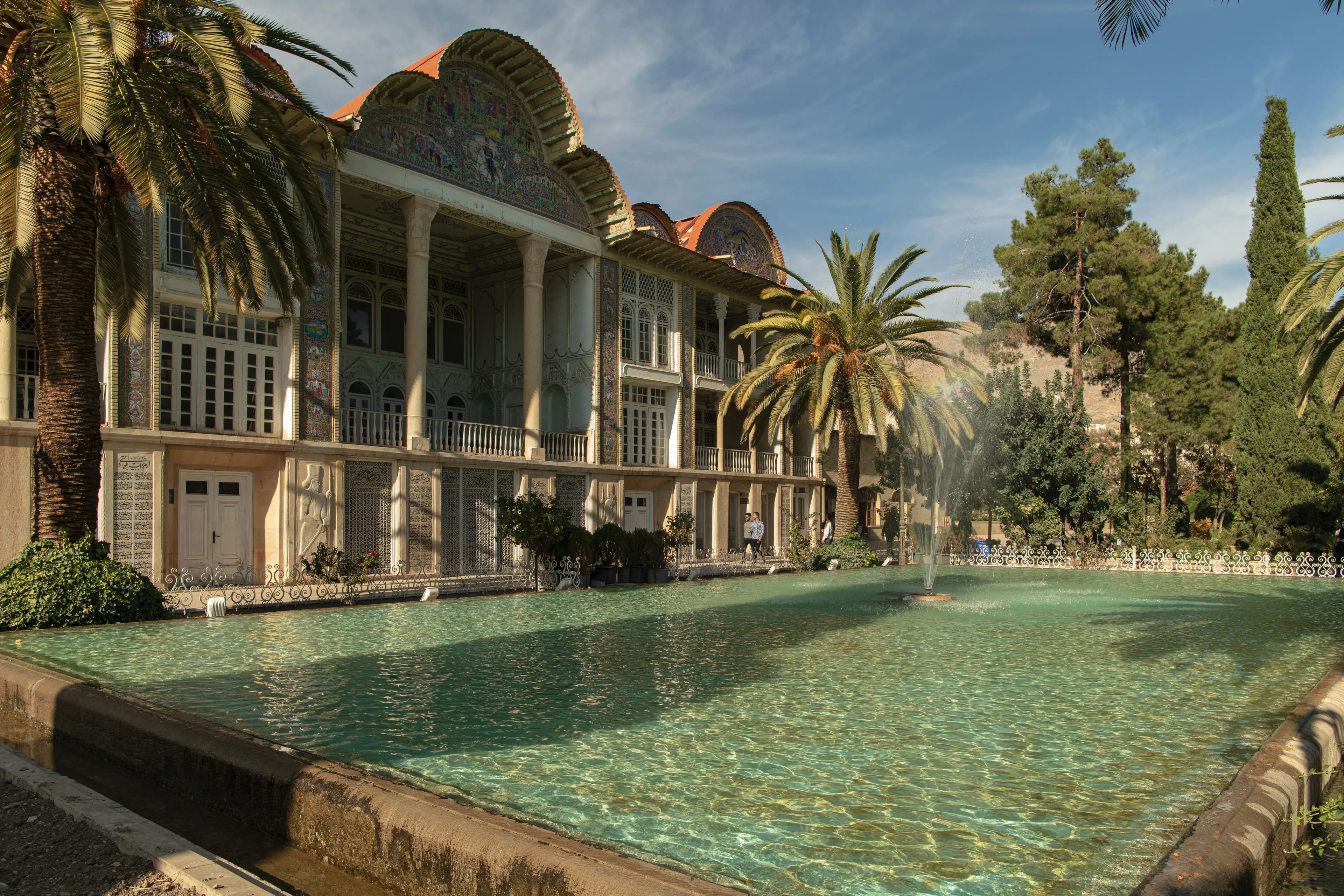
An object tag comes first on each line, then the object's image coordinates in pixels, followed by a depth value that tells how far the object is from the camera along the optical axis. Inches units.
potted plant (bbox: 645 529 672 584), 729.0
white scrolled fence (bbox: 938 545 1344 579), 772.0
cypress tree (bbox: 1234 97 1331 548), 833.5
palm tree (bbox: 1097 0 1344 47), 220.8
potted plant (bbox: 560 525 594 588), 666.2
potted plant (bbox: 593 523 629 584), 690.8
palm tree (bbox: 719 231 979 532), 845.2
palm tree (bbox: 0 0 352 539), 356.8
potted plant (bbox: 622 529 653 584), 715.4
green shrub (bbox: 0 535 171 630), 381.4
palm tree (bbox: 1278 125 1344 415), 483.2
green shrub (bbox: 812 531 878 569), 917.8
